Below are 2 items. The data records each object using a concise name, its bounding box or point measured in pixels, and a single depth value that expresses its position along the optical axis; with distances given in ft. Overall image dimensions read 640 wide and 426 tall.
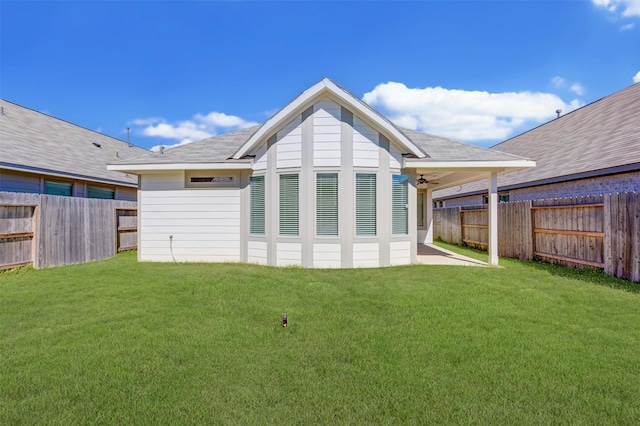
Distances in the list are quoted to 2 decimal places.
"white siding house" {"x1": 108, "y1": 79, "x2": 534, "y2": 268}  29.19
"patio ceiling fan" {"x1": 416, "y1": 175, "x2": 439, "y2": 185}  43.96
